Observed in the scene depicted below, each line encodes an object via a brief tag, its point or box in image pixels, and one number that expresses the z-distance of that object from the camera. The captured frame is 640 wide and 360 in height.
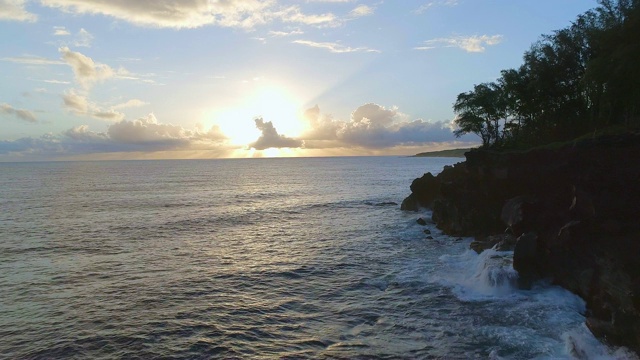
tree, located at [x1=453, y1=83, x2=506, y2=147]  79.94
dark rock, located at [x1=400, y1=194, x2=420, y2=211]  61.31
